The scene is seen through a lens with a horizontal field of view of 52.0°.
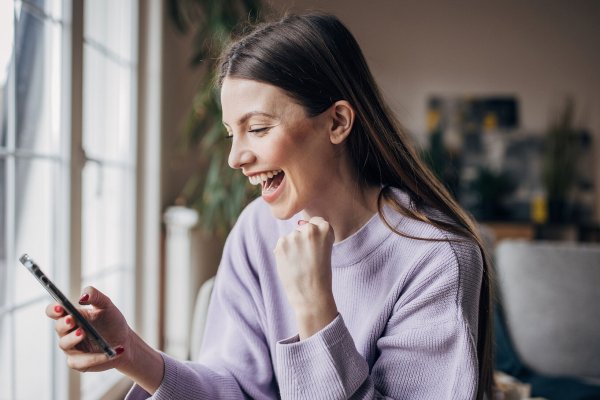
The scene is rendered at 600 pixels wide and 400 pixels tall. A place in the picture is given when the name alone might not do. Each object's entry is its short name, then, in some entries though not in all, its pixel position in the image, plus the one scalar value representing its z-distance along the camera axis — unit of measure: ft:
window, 5.31
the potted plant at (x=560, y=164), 16.47
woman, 3.18
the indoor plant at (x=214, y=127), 9.91
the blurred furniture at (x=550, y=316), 7.04
